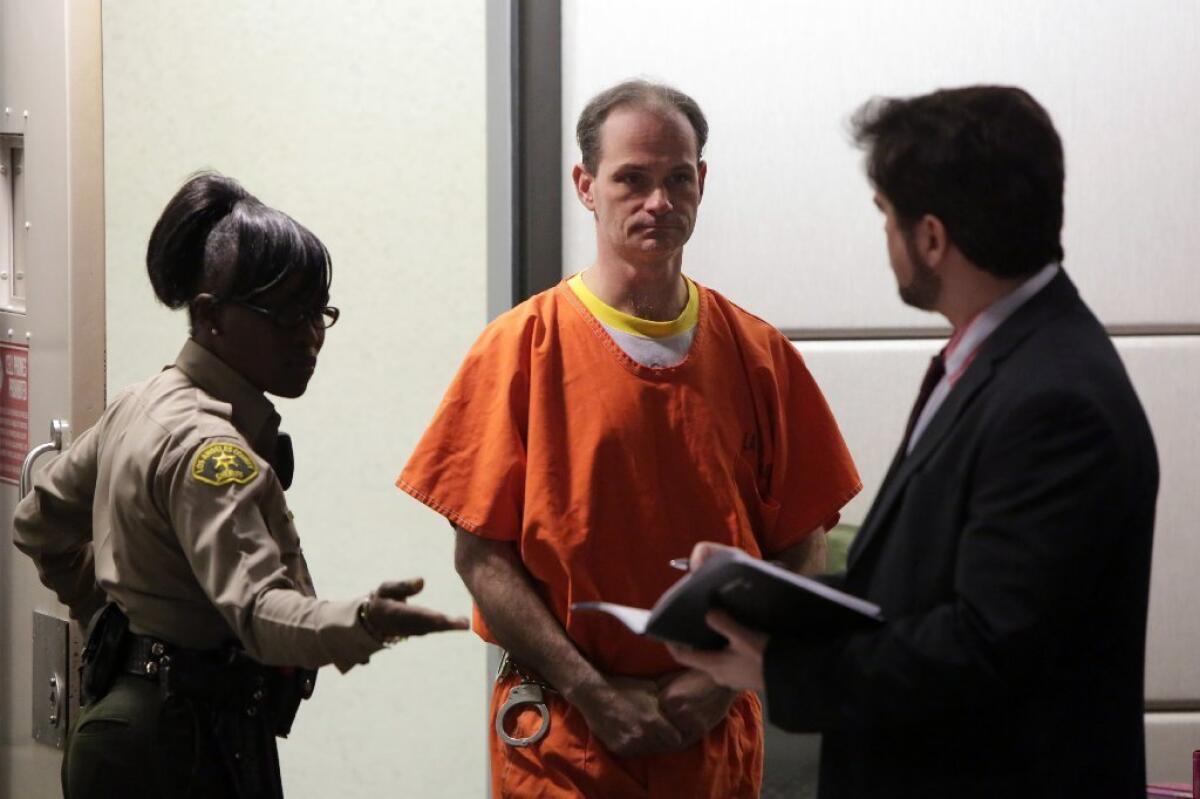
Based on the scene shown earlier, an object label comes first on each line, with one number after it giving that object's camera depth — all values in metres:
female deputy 5.73
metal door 6.42
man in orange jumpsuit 6.13
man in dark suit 5.50
